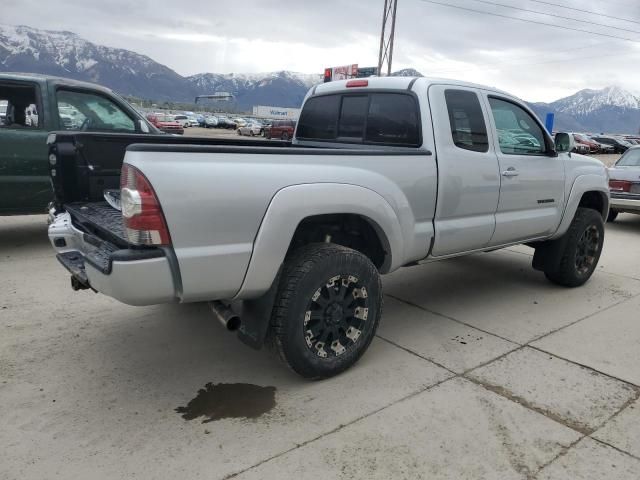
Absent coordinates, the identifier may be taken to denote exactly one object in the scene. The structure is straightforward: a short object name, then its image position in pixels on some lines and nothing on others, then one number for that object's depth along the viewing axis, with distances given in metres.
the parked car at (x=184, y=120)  60.95
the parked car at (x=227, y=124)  63.03
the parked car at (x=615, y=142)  40.97
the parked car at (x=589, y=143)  38.95
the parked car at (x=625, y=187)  9.04
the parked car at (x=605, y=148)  39.44
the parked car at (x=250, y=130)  47.56
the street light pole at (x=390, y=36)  33.75
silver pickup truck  2.56
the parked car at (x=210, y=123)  63.31
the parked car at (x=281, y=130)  36.19
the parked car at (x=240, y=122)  57.52
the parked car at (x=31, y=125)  5.83
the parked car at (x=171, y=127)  29.91
